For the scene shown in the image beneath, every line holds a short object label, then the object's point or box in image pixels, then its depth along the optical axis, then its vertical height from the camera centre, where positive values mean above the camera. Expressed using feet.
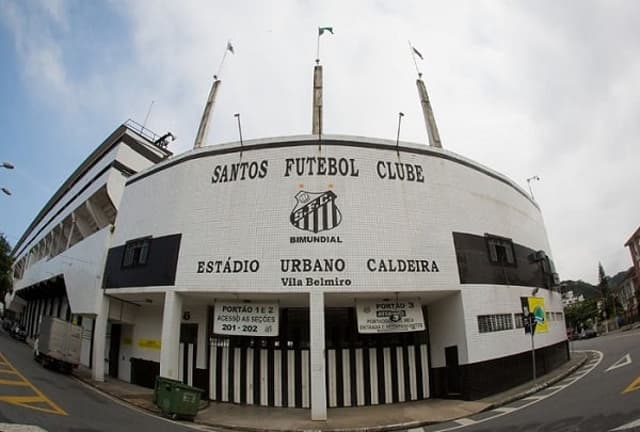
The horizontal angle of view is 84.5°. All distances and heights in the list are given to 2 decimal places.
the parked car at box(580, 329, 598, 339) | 143.65 -15.15
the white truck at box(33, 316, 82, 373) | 67.31 -7.25
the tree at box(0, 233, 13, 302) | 110.55 +12.49
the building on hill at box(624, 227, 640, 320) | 167.12 +17.76
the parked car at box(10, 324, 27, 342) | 118.52 -9.16
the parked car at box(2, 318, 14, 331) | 146.45 -7.42
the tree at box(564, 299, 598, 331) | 208.44 -10.05
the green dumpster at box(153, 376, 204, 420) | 41.70 -11.05
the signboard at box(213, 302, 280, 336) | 50.11 -2.25
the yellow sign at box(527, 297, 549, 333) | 57.85 -2.43
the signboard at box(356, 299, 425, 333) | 50.08 -2.26
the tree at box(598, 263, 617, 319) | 213.46 -1.79
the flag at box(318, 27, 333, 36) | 69.62 +52.26
